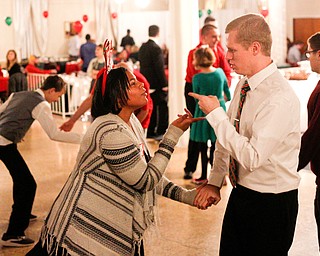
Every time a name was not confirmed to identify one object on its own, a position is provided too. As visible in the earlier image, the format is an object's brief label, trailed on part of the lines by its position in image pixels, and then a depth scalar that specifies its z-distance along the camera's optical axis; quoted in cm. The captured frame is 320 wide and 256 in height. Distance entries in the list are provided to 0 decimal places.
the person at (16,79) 978
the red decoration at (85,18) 1947
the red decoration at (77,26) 1941
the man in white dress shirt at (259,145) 239
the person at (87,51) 1468
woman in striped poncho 262
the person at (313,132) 311
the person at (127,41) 1586
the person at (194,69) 638
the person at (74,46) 1916
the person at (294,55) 1515
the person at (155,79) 841
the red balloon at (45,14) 1919
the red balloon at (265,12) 1334
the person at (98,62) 925
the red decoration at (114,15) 1950
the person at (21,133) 439
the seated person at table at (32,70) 1282
